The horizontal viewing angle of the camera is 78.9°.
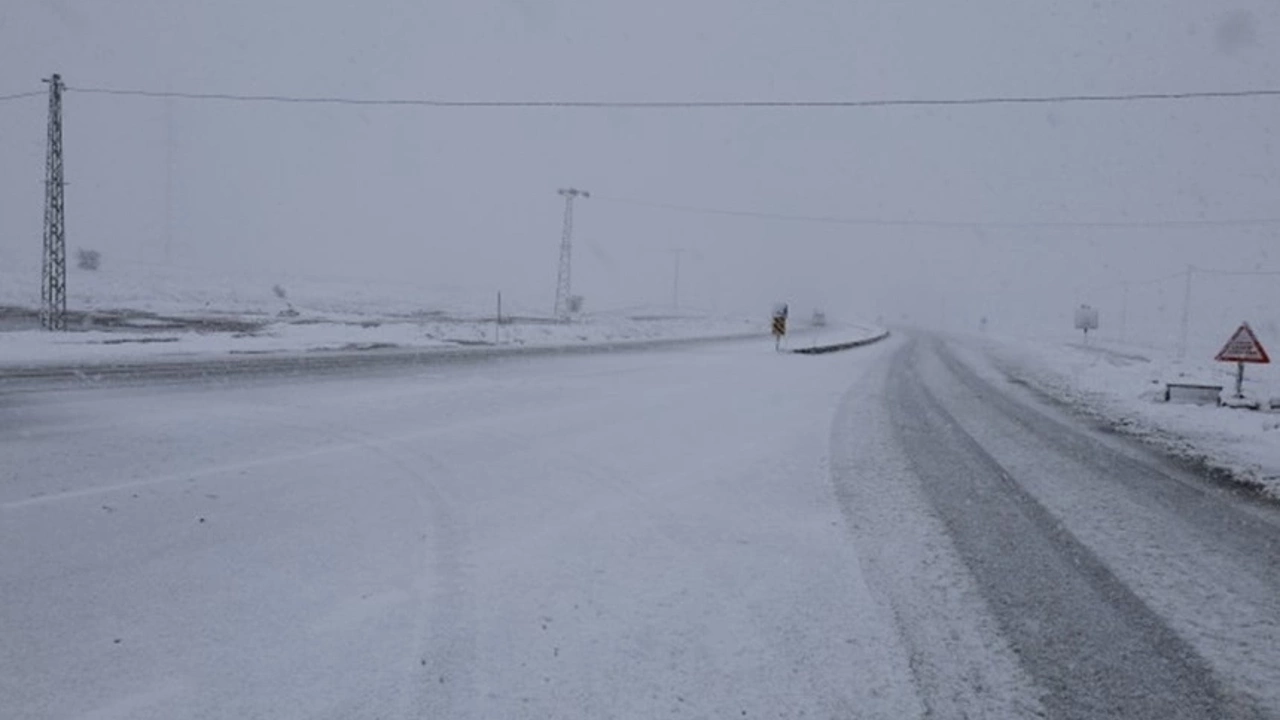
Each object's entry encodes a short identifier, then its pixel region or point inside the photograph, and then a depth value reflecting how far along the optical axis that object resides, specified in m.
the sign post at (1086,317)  48.75
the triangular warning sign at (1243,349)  14.69
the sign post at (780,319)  29.25
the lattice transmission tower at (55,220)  23.09
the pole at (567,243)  47.05
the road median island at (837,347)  27.77
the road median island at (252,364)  12.91
